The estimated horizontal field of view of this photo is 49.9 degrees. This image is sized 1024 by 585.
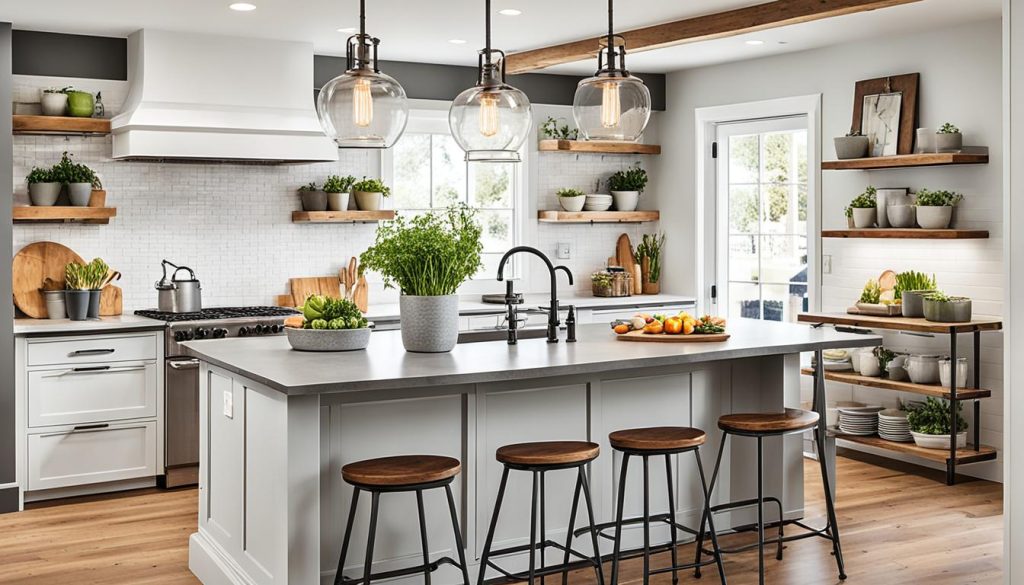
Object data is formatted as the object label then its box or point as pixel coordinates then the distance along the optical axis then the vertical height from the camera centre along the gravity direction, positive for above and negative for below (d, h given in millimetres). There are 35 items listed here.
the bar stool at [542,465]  3916 -639
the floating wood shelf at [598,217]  7980 +509
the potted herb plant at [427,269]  4484 +69
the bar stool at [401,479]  3672 -648
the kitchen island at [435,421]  3881 -547
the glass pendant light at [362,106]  3590 +588
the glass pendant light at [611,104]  3727 +617
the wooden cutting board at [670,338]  4828 -230
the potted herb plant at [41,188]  6227 +552
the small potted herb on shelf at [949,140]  6172 +824
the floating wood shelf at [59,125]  6141 +905
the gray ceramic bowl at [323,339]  4543 -223
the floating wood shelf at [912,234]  6102 +304
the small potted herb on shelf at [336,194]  7137 +595
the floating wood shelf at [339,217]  7035 +443
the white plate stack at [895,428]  6418 -829
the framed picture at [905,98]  6496 +1114
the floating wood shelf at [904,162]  6078 +722
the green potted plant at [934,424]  6180 -785
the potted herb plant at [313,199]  7078 +558
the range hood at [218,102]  6223 +1075
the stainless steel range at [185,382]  6125 -540
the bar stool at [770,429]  4379 -574
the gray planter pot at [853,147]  6676 +848
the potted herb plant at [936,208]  6223 +445
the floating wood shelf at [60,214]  6125 +401
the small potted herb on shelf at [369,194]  7227 +606
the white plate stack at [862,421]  6605 -810
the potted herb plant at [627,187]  8336 +754
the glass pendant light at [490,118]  3764 +576
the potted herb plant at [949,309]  6062 -123
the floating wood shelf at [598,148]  7988 +1025
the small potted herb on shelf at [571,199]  8047 +635
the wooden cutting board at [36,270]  6297 +85
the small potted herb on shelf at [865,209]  6609 +466
